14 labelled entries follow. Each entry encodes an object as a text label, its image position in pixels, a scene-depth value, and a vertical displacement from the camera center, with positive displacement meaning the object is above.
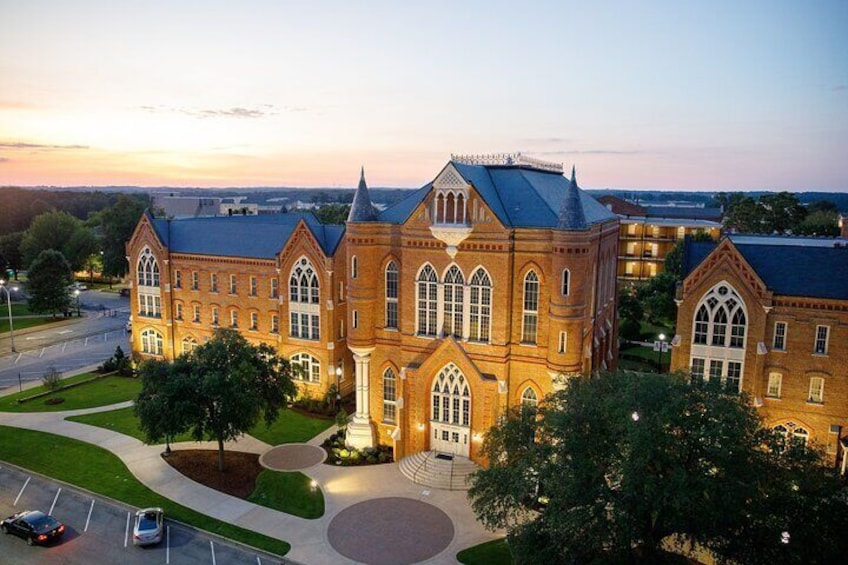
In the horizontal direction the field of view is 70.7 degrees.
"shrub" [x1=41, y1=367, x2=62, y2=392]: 49.88 -15.60
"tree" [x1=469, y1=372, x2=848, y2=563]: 20.59 -9.82
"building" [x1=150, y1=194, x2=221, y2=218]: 154.50 -3.14
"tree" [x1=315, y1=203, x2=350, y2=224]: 125.52 -3.80
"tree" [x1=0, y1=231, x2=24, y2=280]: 110.06 -11.00
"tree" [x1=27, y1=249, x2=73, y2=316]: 76.50 -11.75
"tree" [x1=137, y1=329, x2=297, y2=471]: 33.25 -11.14
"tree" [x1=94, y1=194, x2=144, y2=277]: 99.50 -6.77
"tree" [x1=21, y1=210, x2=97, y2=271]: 106.06 -8.41
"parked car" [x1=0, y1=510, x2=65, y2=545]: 28.31 -15.93
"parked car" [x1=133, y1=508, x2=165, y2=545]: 28.34 -15.89
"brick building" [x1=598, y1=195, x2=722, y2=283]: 97.69 -6.38
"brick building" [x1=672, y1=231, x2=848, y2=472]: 33.56 -7.27
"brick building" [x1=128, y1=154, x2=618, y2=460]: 34.66 -6.11
